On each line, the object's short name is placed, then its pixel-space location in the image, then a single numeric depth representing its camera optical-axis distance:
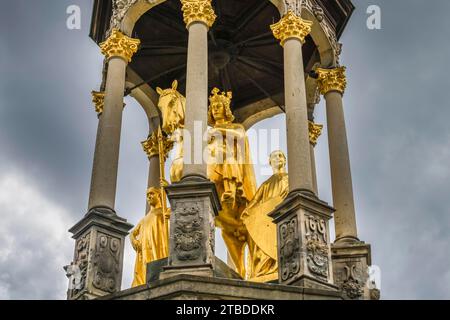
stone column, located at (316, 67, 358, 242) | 20.53
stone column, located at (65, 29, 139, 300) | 17.72
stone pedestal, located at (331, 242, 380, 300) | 19.58
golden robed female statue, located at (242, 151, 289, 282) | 20.66
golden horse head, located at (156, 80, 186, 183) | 20.28
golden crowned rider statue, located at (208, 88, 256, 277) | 21.80
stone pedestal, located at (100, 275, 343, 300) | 15.45
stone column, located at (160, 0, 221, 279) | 16.45
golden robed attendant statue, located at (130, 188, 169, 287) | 21.84
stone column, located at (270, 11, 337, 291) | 17.03
